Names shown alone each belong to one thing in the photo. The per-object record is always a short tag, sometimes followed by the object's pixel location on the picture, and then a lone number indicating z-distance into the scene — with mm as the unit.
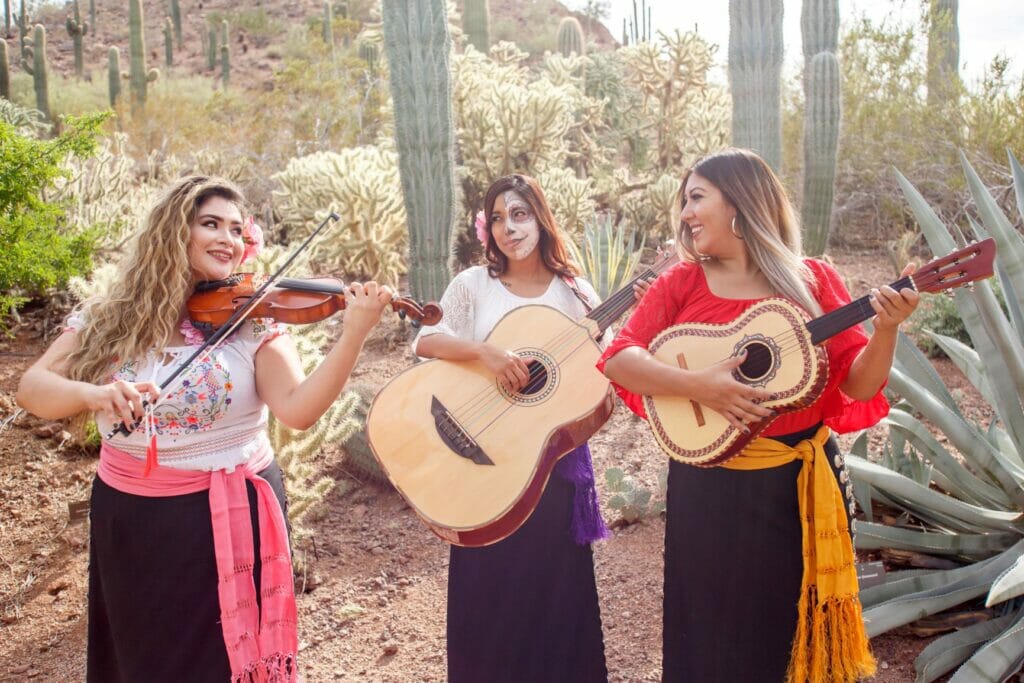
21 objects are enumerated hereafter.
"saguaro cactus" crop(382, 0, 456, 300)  5988
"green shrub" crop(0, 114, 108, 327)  4934
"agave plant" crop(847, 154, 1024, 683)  2713
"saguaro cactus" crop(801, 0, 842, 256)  7863
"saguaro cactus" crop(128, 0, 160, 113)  17859
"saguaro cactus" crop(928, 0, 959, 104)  10594
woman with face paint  2623
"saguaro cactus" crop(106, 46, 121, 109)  16703
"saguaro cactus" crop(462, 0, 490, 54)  13008
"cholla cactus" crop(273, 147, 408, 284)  7598
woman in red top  2092
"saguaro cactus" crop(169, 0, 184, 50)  25291
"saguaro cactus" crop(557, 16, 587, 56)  15305
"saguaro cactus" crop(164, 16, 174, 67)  24109
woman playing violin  2234
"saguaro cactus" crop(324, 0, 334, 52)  20950
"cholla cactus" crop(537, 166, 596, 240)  8688
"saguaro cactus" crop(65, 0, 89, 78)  21609
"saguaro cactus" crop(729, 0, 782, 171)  6391
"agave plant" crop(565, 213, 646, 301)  6121
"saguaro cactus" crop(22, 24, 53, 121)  14289
